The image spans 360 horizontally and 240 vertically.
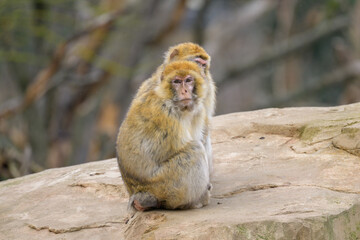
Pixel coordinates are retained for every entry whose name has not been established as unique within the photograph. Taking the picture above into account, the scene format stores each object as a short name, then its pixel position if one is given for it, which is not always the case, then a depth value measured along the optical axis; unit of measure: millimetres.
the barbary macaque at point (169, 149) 13328
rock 11906
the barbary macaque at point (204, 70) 14500
